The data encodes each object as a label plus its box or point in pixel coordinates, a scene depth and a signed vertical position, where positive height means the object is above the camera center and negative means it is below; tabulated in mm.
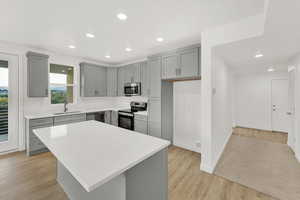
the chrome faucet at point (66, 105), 4020 -179
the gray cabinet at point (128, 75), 4281 +852
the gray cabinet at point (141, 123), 3812 -707
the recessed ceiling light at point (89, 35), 2670 +1321
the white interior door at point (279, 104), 4898 -165
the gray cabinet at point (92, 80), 4301 +655
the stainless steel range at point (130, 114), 4090 -481
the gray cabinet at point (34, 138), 3114 -937
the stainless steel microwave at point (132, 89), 4195 +342
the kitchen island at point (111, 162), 954 -491
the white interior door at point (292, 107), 3221 -188
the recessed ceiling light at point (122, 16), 1976 +1276
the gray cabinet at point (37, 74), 3295 +640
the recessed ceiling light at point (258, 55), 2777 +990
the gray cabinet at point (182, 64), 2861 +837
